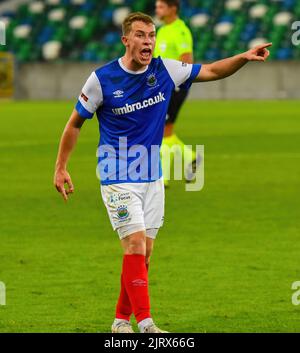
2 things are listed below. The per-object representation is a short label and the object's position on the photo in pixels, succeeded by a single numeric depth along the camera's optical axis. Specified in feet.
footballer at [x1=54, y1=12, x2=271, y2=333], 43.62
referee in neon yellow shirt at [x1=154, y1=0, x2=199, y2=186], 92.52
